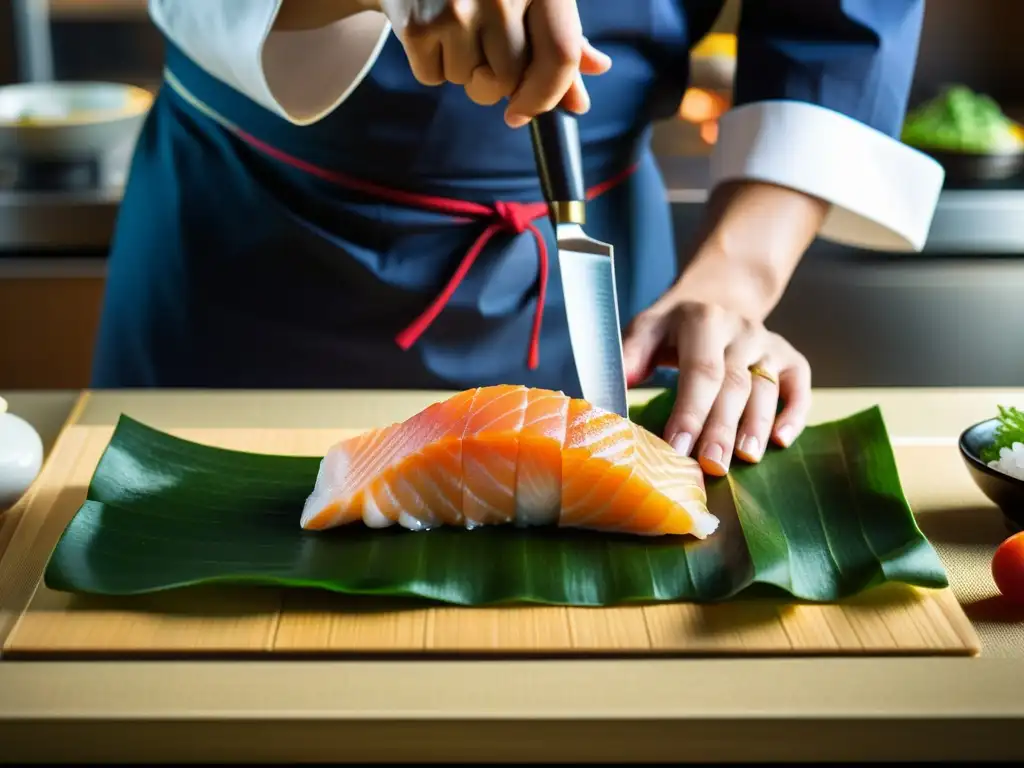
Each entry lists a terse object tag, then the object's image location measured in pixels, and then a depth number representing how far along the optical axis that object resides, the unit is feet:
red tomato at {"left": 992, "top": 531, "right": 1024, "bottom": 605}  3.67
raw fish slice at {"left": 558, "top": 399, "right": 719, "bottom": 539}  3.97
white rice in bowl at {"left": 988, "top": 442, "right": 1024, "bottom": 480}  4.06
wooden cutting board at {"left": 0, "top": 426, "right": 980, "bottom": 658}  3.44
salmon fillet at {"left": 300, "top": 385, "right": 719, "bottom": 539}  4.00
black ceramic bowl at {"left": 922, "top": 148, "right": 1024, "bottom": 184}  8.30
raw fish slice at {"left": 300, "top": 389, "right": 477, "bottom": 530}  4.00
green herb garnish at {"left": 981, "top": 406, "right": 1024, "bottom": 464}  4.16
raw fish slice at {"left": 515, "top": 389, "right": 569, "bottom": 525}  4.05
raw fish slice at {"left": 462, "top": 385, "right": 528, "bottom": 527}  4.04
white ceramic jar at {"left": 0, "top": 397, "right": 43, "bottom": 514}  4.04
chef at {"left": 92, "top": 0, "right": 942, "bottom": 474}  5.16
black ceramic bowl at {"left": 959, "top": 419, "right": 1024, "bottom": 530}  4.00
